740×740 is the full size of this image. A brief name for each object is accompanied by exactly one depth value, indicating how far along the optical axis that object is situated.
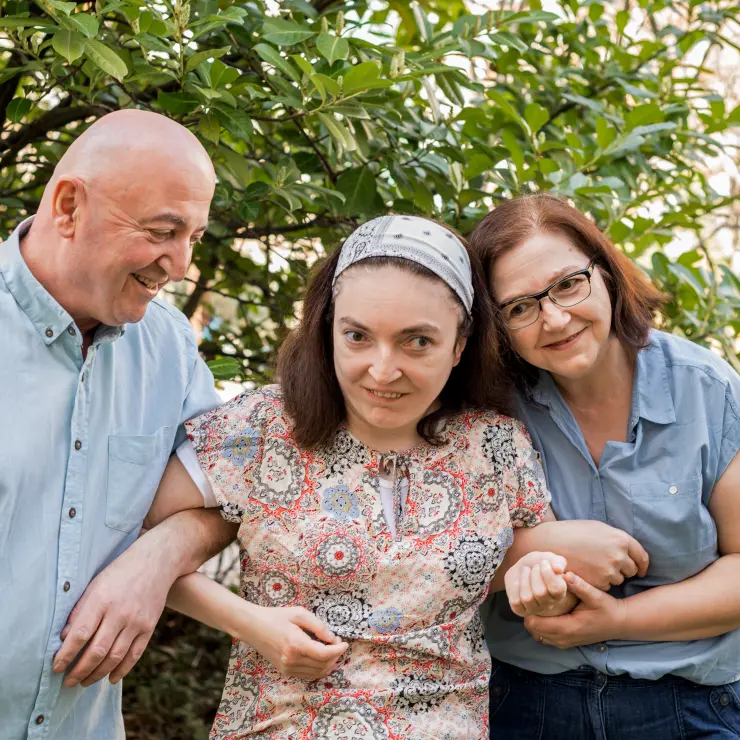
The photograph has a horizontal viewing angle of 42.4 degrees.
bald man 1.95
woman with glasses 2.30
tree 2.37
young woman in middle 2.11
